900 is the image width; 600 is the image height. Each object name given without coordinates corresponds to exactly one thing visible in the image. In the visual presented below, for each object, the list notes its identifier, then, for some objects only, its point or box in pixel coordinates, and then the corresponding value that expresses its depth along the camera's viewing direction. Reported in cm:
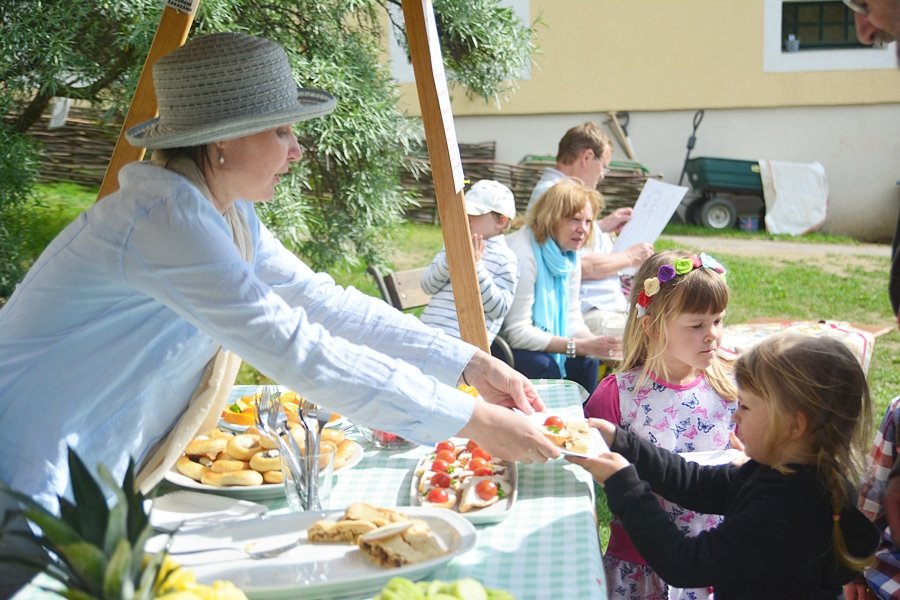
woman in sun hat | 170
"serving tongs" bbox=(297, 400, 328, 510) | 183
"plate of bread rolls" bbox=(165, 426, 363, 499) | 201
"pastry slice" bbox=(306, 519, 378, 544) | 167
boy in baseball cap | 464
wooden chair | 516
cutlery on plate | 163
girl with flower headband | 272
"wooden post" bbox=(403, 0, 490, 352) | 264
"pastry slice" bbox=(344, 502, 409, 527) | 170
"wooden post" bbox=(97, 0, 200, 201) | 290
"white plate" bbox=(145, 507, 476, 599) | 153
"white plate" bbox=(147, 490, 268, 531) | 186
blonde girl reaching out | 188
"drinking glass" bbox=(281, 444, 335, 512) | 184
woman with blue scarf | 484
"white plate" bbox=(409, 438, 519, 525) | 187
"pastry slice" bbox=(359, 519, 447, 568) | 161
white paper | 570
